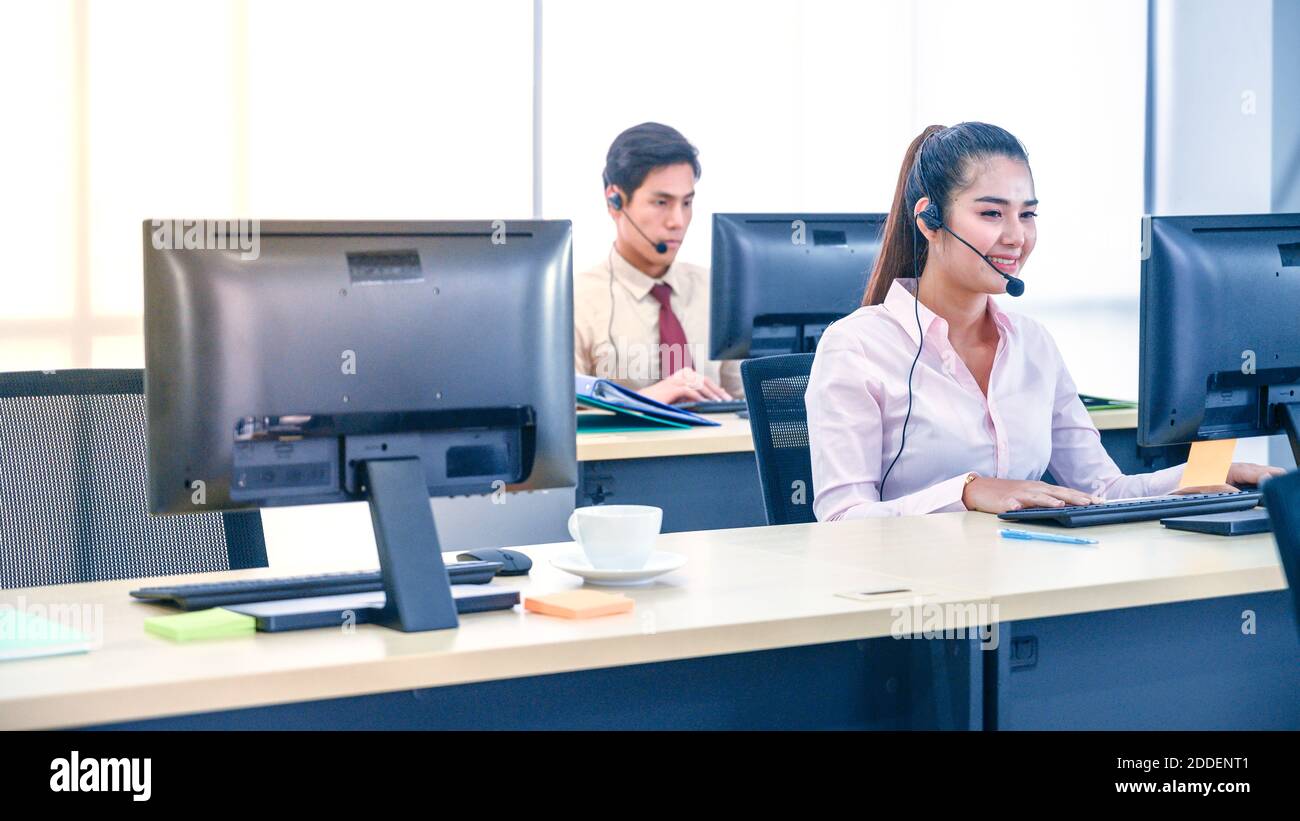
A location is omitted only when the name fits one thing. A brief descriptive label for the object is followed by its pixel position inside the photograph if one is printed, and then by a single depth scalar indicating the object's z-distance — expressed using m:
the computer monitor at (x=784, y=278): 3.32
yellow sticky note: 2.20
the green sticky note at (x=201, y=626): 1.42
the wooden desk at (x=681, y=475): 3.06
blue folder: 3.29
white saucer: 1.67
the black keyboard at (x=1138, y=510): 2.06
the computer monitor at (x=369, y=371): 1.52
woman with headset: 2.34
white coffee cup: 1.68
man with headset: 4.00
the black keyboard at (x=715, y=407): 3.61
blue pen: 1.94
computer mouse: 1.78
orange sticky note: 1.50
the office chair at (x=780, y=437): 2.48
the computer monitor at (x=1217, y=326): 2.02
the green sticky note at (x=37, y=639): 1.33
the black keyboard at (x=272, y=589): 1.55
